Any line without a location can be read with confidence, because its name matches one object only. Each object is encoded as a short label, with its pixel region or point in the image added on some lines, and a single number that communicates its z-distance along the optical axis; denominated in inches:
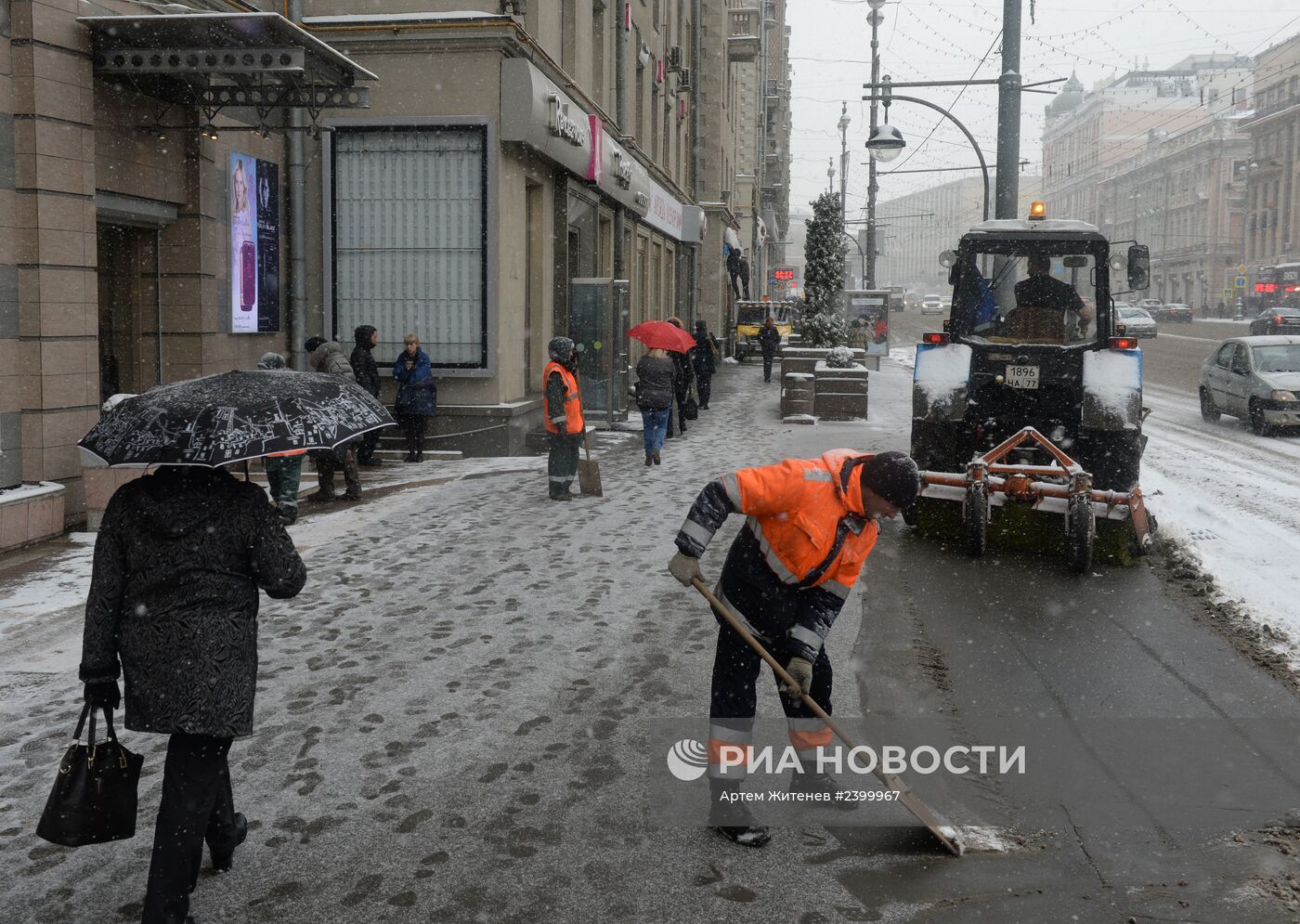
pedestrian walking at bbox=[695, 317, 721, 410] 899.4
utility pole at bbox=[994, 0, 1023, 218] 639.1
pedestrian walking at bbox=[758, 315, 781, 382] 1246.6
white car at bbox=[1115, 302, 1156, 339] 1838.7
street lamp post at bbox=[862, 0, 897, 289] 1573.6
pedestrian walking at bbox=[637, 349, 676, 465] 584.4
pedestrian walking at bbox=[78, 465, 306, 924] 142.6
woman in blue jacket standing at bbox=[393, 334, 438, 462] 579.5
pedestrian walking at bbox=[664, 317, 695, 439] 727.7
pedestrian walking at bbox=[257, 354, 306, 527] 410.9
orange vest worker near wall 476.4
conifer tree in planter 1014.4
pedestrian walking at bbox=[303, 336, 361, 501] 469.3
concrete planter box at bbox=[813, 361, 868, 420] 823.1
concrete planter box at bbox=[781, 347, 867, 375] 855.7
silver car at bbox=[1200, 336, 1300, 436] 731.4
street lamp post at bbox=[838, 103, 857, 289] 2440.9
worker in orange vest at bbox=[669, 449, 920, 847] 169.2
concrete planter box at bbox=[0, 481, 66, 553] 361.6
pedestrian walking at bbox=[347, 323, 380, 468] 560.4
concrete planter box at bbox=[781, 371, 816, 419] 812.6
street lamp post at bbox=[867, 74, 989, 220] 814.5
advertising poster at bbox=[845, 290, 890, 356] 1433.3
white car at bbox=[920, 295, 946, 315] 3245.6
